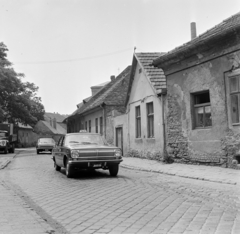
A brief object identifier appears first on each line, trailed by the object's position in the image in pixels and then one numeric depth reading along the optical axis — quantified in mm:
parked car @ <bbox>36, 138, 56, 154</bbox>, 30406
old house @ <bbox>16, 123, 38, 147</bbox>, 68269
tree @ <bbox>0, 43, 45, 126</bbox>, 34688
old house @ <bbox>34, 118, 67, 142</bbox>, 80138
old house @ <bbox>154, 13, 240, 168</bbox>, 11781
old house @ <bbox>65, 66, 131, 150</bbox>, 26669
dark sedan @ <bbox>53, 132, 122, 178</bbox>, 10109
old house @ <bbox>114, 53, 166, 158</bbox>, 16984
